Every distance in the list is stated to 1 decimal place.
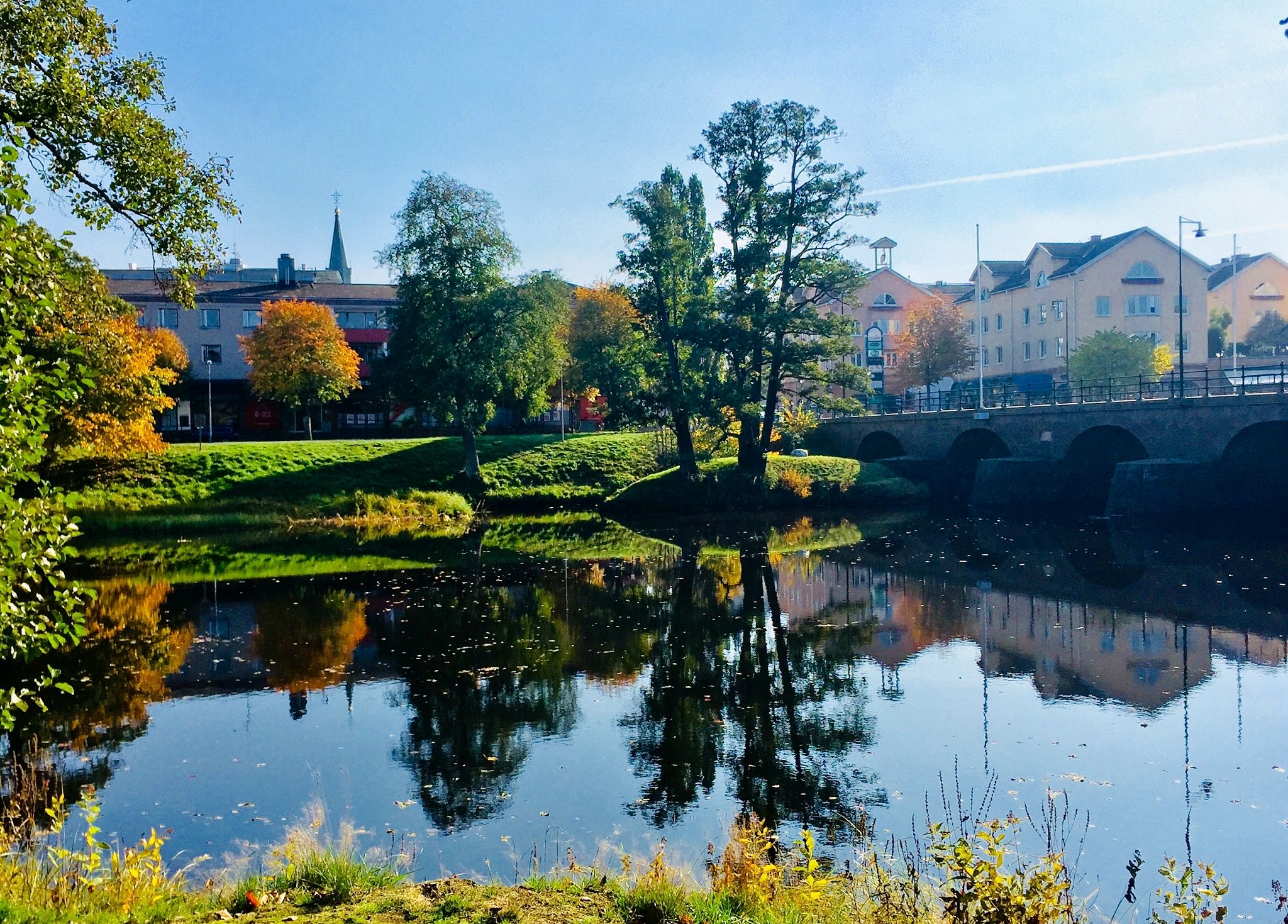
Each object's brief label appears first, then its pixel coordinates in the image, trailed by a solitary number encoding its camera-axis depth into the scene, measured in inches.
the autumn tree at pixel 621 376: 1844.2
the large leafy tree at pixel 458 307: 1827.0
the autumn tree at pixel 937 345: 3100.4
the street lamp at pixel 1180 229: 1948.8
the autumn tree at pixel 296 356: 2474.2
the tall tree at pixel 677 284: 1781.5
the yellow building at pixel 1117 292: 3029.0
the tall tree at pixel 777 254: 1780.3
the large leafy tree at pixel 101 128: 558.3
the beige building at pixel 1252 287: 3651.6
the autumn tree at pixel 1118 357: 2731.3
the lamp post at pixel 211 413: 2736.2
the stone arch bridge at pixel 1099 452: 1526.8
